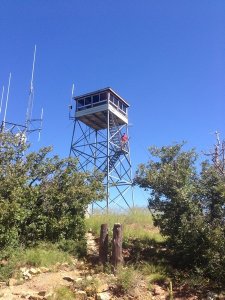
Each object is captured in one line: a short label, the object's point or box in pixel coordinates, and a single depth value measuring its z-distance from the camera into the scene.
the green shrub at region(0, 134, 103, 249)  8.91
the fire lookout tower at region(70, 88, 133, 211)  17.71
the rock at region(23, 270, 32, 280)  7.37
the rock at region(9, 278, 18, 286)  7.06
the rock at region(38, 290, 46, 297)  6.66
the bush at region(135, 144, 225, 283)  7.63
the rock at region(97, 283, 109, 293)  6.85
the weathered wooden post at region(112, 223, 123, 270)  7.92
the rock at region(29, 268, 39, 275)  7.55
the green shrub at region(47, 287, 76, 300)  6.45
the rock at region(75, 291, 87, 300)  6.66
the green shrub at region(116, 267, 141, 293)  6.97
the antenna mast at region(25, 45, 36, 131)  14.73
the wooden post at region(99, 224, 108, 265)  8.31
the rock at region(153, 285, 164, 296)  7.07
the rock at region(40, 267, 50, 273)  7.76
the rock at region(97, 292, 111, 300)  6.64
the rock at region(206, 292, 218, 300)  6.89
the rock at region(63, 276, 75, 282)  7.35
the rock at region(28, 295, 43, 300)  6.51
